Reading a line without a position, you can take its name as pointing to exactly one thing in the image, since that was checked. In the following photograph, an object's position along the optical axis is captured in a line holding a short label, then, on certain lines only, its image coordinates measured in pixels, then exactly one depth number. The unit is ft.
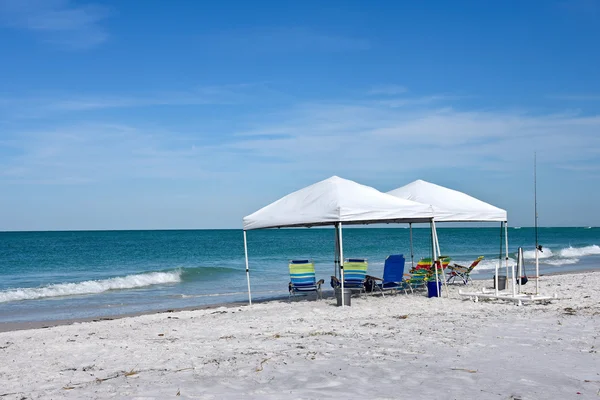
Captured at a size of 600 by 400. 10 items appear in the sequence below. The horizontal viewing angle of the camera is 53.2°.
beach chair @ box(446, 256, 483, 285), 42.69
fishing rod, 35.76
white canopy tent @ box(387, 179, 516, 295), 39.01
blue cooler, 35.63
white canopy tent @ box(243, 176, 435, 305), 31.07
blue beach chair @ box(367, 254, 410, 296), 36.14
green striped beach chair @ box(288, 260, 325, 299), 35.81
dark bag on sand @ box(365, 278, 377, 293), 37.48
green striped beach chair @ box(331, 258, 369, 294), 35.60
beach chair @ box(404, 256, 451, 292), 35.45
